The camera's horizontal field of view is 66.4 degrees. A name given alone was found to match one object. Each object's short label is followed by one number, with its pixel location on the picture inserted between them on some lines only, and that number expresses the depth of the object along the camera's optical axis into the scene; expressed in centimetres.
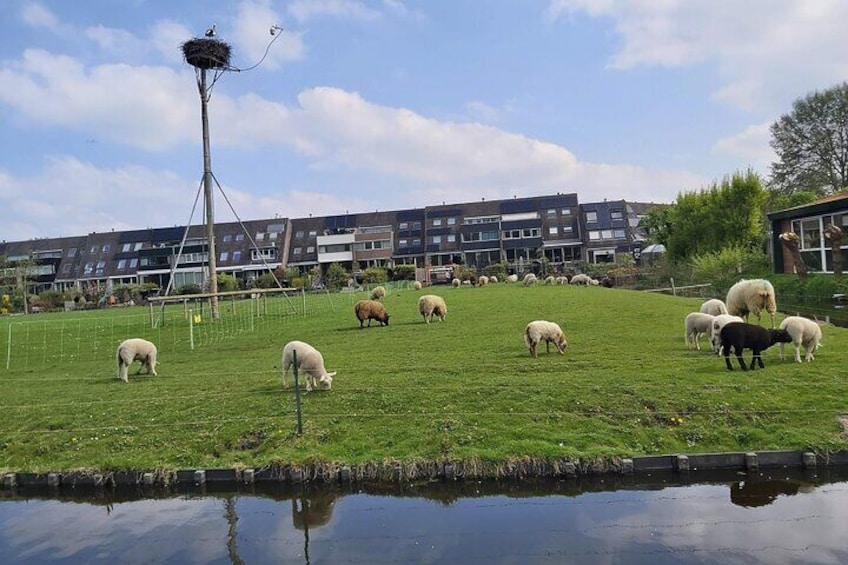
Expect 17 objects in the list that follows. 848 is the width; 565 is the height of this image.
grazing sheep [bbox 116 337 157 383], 1664
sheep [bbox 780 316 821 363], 1369
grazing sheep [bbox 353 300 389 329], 2542
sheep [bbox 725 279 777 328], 1877
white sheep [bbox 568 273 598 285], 5301
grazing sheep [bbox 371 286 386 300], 4067
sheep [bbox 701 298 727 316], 1872
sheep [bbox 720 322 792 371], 1322
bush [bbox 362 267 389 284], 6969
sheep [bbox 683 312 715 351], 1601
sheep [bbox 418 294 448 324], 2589
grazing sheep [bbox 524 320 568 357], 1606
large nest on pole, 3256
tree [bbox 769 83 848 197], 5684
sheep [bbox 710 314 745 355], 1487
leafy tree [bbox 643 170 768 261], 4972
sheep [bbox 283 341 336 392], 1388
